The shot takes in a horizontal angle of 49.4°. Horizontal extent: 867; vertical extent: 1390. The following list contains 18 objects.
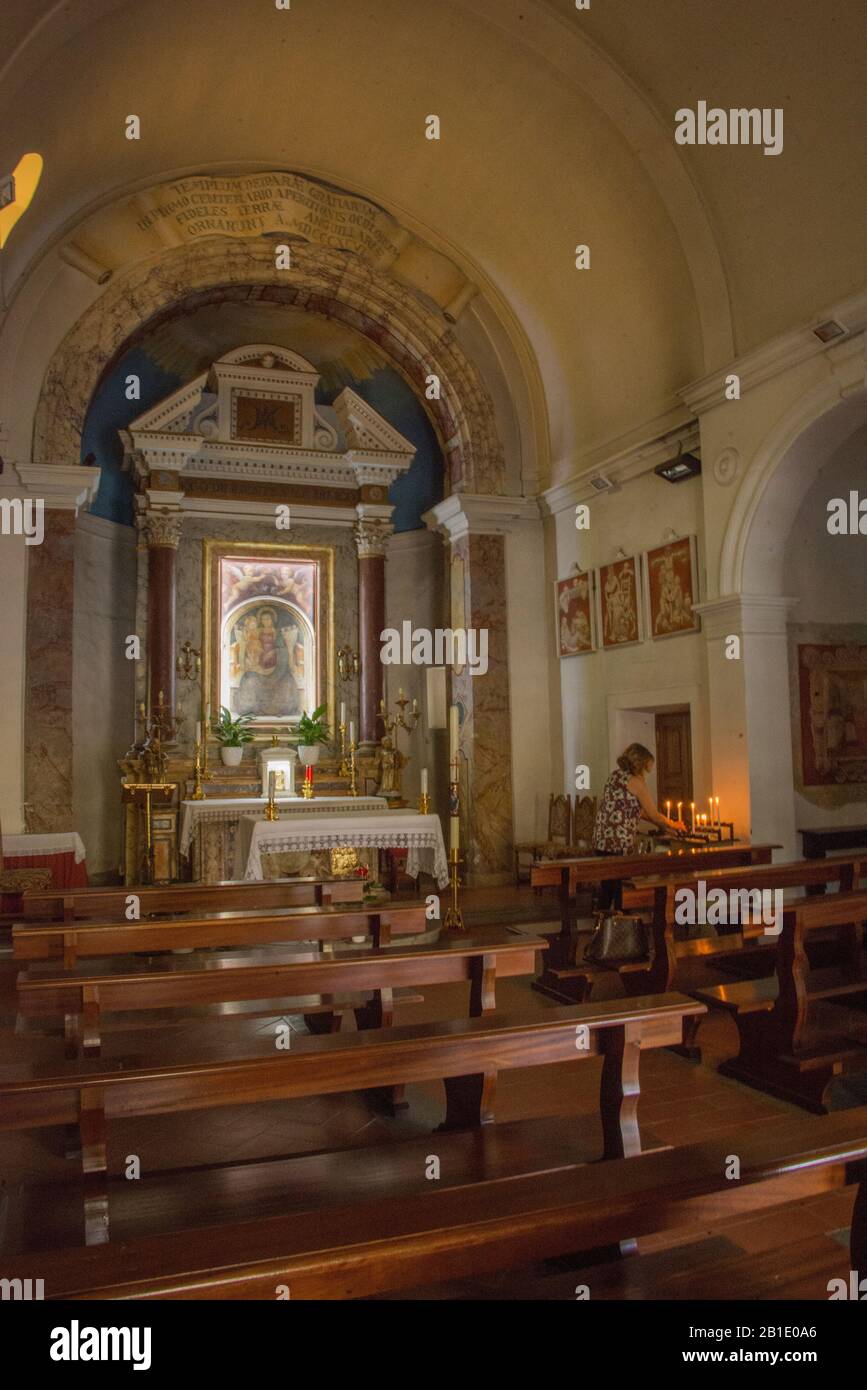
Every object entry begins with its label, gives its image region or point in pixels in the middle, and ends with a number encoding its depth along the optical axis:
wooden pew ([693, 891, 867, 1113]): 4.20
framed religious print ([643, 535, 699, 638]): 8.91
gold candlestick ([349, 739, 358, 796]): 11.58
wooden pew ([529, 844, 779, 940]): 6.10
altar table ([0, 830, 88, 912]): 8.33
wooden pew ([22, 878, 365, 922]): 5.19
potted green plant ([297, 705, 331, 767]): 11.73
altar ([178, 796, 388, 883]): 9.77
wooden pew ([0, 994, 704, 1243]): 2.43
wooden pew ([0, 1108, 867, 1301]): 1.64
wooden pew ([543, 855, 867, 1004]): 5.10
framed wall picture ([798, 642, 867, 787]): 8.43
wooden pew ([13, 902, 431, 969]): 4.13
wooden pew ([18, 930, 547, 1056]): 3.30
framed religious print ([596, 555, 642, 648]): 9.84
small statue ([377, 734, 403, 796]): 11.66
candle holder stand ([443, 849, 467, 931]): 7.87
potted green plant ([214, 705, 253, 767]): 11.45
